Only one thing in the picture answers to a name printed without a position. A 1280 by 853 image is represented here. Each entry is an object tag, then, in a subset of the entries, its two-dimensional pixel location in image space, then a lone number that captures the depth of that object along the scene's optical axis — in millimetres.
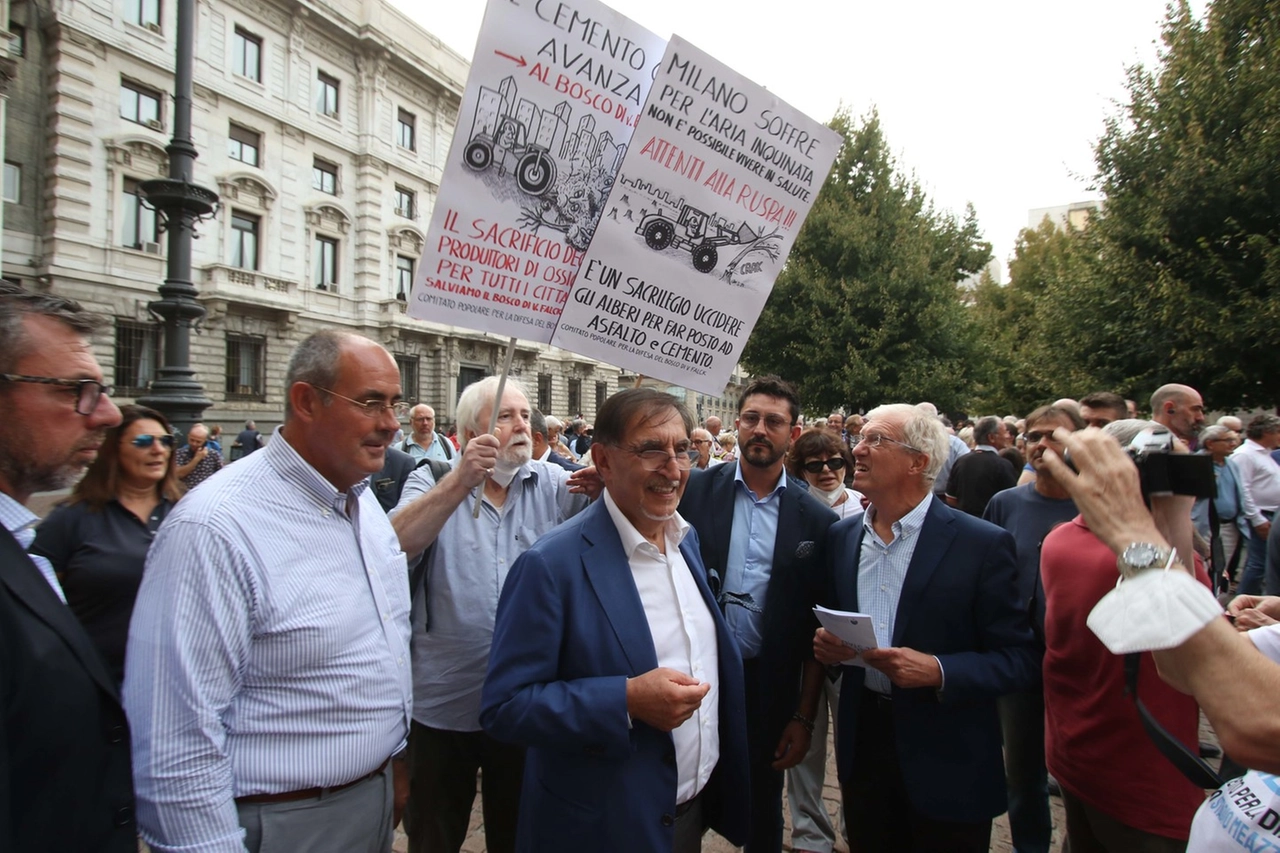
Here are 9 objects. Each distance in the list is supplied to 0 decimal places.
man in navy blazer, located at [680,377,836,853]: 2975
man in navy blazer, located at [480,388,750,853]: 1877
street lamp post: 7457
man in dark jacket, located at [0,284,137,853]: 1366
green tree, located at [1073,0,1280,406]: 11656
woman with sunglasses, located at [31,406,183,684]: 2936
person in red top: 2322
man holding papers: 2479
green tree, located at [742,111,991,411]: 20125
